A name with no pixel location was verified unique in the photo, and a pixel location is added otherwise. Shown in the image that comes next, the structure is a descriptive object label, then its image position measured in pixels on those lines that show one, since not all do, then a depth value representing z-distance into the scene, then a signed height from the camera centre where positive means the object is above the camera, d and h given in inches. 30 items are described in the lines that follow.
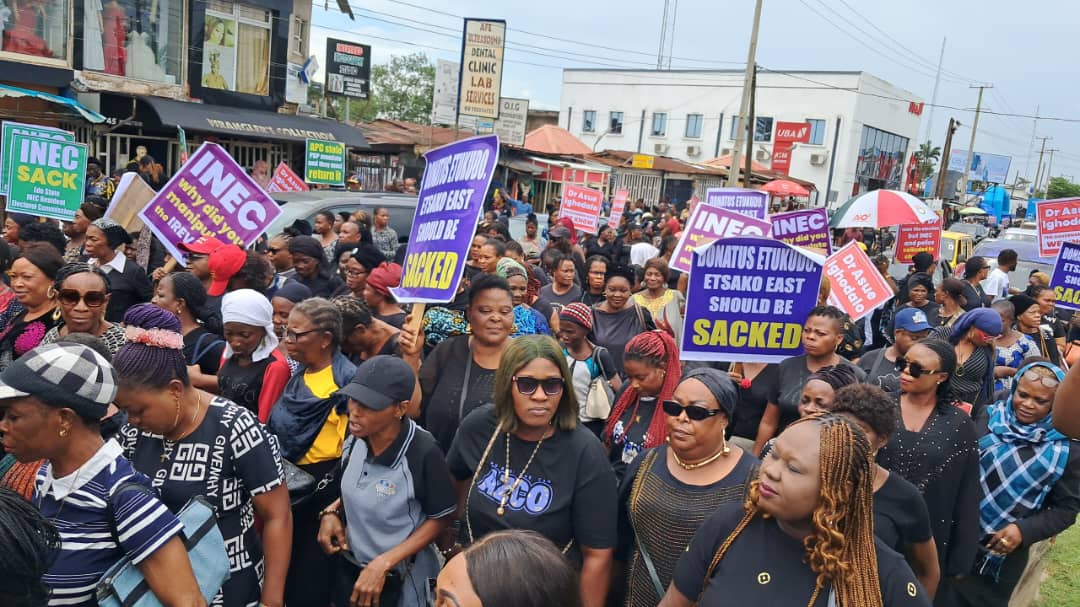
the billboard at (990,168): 3462.1 +244.2
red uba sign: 1776.6 +157.3
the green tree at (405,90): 2416.3 +225.5
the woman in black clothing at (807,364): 176.7 -35.8
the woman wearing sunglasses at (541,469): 112.5 -42.2
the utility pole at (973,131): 2009.0 +225.3
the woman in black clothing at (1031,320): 258.8 -30.3
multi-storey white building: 1924.2 +205.9
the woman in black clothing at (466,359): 148.6 -37.1
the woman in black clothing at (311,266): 257.0 -36.6
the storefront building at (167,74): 616.1 +55.1
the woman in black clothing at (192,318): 168.1 -39.7
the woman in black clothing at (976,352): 200.7 -34.5
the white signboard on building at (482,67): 847.7 +110.4
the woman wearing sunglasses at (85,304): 156.7 -34.2
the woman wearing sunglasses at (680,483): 110.3 -41.2
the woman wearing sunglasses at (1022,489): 151.6 -50.6
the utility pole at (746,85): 920.9 +129.0
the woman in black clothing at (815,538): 81.1 -34.7
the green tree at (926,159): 2466.8 +178.5
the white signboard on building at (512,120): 981.2 +65.9
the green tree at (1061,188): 3372.3 +182.2
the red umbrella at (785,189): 1187.3 +20.2
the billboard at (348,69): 1052.5 +118.2
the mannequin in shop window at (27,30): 598.2 +71.5
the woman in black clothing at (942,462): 137.3 -42.5
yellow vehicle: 650.8 -23.4
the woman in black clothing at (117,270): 219.0 -37.6
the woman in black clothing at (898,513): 112.5 -42.0
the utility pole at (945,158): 1435.8 +110.3
